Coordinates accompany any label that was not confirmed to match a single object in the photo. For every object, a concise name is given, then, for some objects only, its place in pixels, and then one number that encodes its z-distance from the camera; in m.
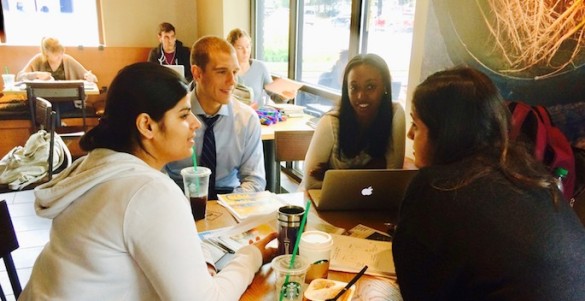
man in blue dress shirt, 2.01
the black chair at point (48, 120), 2.89
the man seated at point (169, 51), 5.52
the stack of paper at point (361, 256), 1.18
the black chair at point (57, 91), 3.96
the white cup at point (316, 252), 1.08
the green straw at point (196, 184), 1.44
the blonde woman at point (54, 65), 4.91
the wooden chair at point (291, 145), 2.34
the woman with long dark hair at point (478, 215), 0.86
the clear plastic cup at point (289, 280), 1.01
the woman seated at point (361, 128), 1.99
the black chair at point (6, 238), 1.26
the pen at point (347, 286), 0.99
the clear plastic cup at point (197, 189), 1.43
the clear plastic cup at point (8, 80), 4.47
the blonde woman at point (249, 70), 3.66
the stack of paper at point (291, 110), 3.40
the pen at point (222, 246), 1.26
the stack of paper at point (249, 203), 1.52
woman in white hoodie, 0.90
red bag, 1.38
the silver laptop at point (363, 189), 1.46
